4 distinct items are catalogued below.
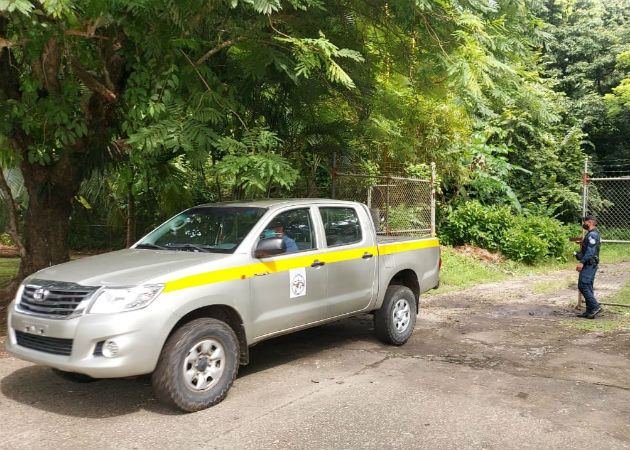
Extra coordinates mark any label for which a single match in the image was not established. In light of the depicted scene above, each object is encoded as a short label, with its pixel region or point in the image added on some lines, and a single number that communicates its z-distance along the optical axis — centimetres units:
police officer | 893
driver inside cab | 586
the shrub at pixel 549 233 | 1694
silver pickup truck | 456
